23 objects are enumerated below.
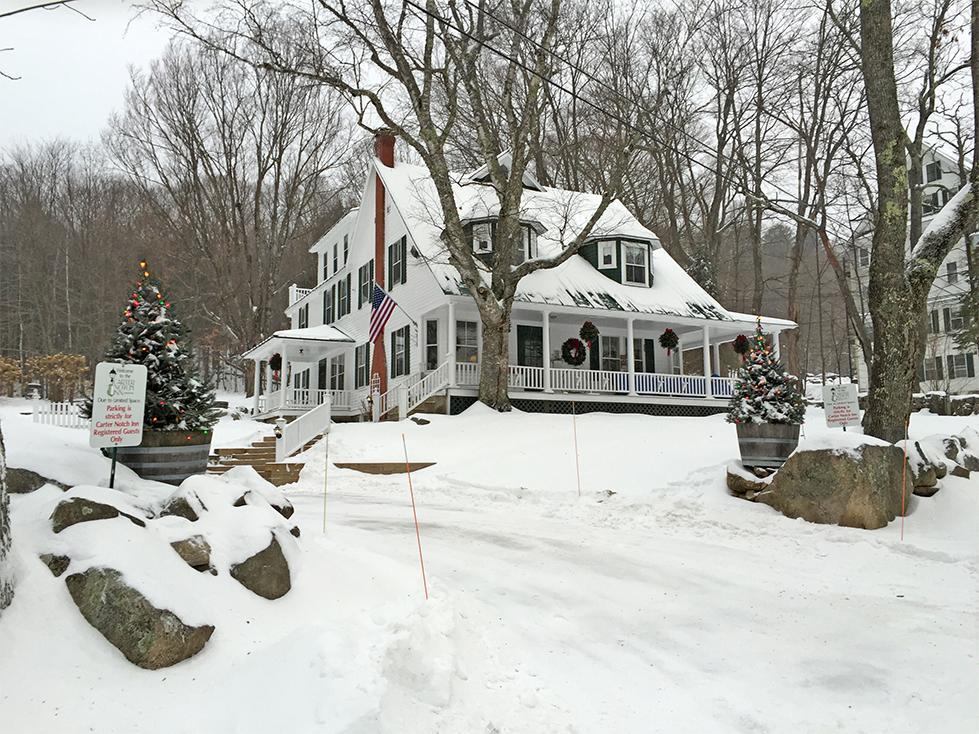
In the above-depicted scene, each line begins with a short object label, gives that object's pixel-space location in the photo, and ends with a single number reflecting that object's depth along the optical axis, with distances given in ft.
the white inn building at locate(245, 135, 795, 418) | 67.67
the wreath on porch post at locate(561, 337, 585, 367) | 70.03
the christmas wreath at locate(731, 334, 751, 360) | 77.61
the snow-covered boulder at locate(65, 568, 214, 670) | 12.42
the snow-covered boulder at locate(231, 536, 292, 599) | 15.76
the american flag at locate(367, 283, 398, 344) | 61.00
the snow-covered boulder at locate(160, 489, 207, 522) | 16.74
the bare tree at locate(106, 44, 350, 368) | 98.73
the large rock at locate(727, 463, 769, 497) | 32.96
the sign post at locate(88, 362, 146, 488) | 19.40
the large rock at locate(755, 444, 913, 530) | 29.22
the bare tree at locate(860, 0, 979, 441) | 33.55
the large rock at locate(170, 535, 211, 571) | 15.08
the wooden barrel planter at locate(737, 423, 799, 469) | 34.19
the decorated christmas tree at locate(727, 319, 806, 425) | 34.68
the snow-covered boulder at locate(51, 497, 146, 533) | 14.28
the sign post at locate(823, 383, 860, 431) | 35.24
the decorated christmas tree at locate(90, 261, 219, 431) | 25.14
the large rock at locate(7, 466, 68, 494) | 17.31
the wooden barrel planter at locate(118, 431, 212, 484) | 24.00
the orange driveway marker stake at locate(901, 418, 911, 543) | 30.01
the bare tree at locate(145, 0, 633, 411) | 56.59
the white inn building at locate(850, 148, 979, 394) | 107.24
